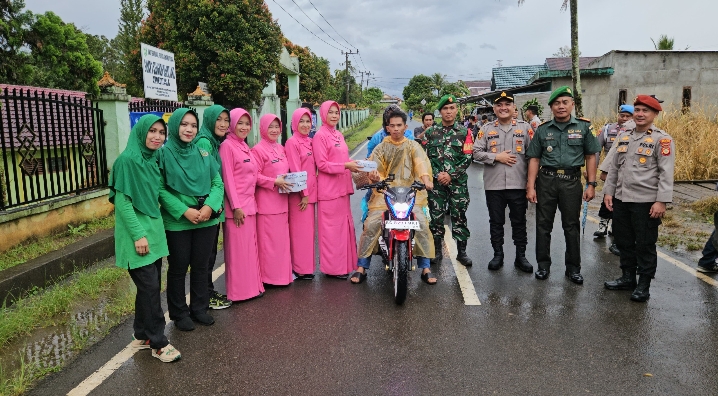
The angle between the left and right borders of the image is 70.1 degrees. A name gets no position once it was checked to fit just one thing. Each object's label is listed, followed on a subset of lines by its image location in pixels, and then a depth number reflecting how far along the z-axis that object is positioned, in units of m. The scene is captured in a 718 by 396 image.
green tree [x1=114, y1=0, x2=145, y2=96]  39.81
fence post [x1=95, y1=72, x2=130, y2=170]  8.04
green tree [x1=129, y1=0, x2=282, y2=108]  15.52
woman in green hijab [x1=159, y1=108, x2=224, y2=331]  3.95
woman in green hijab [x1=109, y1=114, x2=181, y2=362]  3.54
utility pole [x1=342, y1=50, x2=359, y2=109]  51.83
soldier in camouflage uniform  5.96
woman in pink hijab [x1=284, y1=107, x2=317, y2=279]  5.40
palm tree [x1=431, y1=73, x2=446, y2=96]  76.03
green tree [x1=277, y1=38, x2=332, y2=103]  27.56
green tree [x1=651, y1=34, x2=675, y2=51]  23.88
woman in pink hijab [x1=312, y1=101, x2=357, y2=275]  5.44
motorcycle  4.62
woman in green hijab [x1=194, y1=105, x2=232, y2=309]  4.48
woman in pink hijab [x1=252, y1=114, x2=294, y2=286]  5.06
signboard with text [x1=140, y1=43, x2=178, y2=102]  8.10
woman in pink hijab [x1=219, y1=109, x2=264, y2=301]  4.72
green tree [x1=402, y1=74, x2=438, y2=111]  71.34
